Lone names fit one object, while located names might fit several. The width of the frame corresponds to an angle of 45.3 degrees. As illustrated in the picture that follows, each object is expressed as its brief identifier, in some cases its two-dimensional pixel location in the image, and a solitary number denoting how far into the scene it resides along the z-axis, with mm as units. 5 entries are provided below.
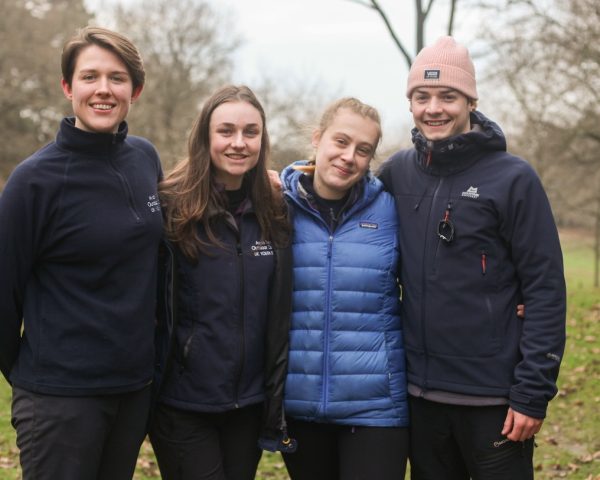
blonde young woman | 3520
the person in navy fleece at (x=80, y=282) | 3012
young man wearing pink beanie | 3330
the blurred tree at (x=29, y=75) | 24859
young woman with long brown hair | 3426
